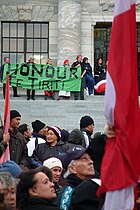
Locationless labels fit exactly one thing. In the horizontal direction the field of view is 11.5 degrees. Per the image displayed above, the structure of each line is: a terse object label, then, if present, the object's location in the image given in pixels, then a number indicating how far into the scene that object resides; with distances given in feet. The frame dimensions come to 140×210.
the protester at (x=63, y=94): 72.64
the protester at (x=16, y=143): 31.63
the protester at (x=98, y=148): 20.65
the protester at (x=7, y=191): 15.42
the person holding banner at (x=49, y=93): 74.50
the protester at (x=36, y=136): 33.73
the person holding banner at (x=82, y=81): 72.90
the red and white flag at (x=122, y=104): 15.44
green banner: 72.43
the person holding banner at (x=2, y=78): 73.51
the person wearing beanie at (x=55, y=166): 22.88
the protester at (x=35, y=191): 16.70
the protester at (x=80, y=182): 17.07
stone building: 89.71
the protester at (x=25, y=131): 35.58
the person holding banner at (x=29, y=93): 73.10
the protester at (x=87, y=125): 36.52
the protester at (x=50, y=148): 30.42
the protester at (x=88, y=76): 75.00
